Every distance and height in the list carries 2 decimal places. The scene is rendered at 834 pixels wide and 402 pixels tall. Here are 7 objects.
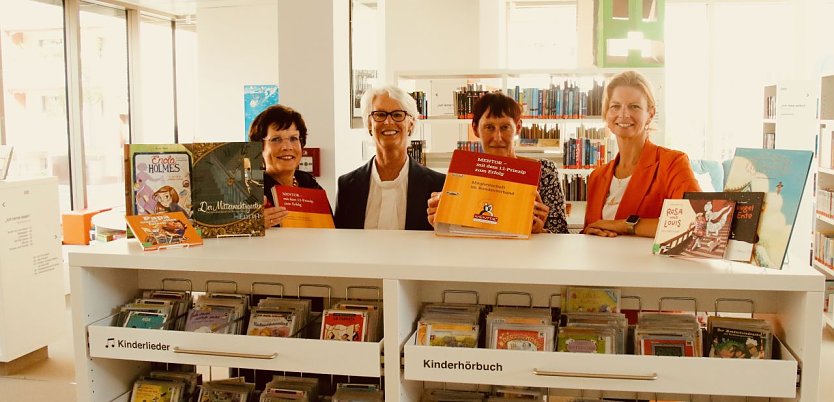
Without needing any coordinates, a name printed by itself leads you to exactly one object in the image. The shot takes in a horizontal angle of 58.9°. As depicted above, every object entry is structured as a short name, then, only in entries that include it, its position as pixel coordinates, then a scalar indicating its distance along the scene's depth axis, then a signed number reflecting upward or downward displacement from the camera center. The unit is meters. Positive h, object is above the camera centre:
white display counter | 1.53 -0.37
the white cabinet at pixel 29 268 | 4.66 -0.80
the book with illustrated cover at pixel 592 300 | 1.79 -0.38
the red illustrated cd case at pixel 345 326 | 1.77 -0.44
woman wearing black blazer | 2.96 -0.15
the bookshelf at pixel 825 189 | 6.03 -0.40
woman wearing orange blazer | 2.62 -0.10
